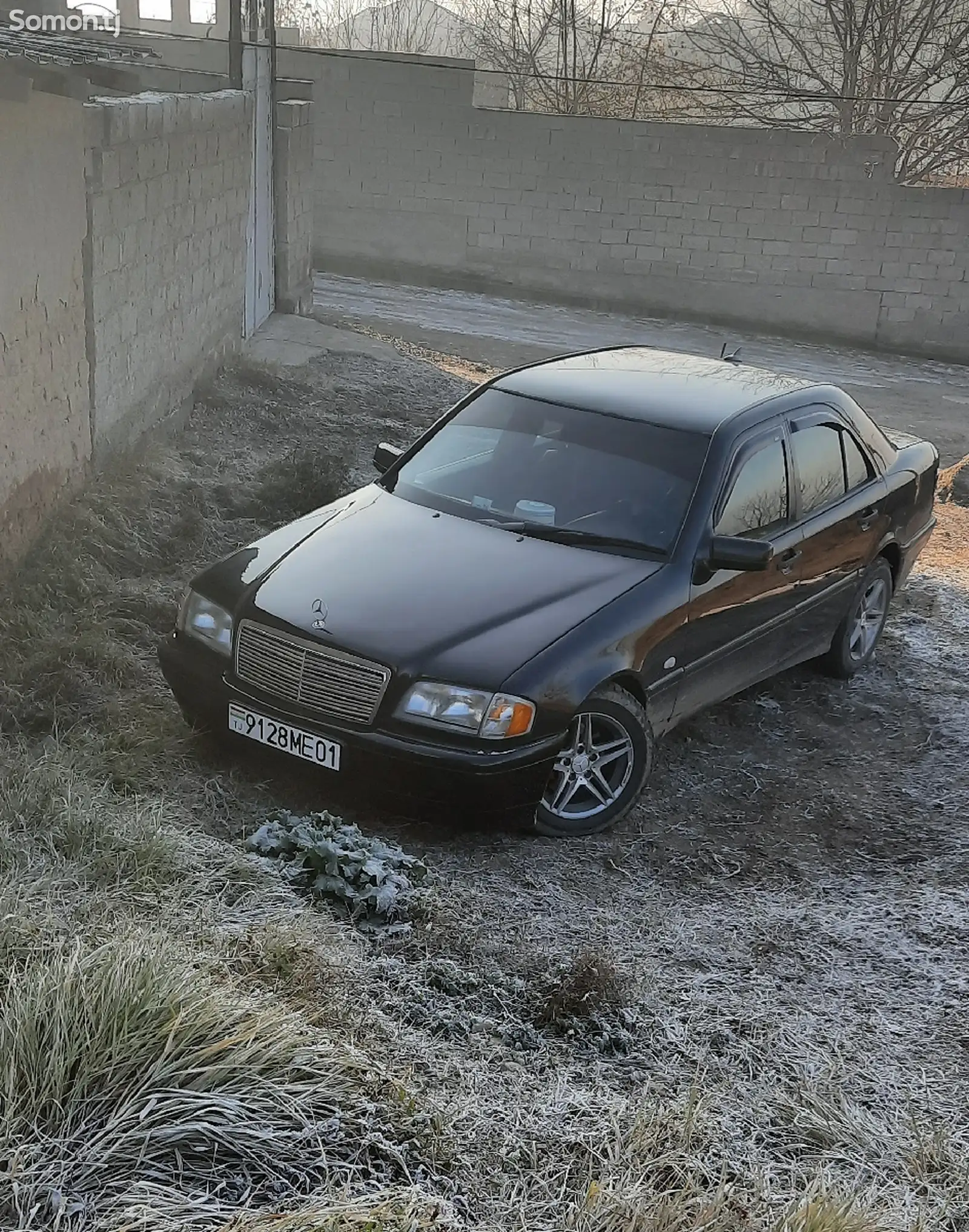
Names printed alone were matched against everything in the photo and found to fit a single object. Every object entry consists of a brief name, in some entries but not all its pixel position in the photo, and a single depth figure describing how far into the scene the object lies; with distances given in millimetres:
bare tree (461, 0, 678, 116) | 23453
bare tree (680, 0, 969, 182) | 20703
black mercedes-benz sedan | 4719
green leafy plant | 4219
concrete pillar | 14570
